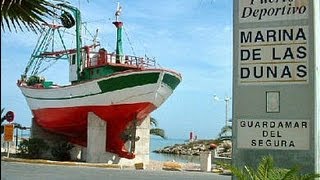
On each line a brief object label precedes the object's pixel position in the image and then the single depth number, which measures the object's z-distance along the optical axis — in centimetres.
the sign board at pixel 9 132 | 2630
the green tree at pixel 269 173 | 656
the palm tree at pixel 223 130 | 6493
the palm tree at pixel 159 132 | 8231
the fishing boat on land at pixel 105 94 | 3684
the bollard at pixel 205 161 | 3528
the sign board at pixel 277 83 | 800
